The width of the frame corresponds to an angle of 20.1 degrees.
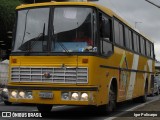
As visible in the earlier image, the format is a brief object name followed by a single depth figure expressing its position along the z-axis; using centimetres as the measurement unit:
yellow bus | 1233
